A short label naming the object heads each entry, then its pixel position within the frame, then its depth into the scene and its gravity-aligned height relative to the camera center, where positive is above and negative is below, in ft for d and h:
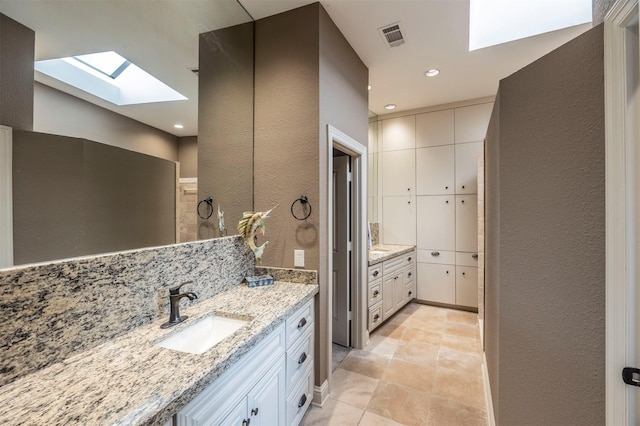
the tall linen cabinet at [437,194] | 12.62 +1.04
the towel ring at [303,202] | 6.39 +0.29
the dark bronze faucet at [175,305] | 4.19 -1.47
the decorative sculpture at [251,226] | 6.26 -0.28
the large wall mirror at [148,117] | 3.19 +1.59
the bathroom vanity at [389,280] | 10.25 -2.90
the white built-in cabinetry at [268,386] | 3.11 -2.56
